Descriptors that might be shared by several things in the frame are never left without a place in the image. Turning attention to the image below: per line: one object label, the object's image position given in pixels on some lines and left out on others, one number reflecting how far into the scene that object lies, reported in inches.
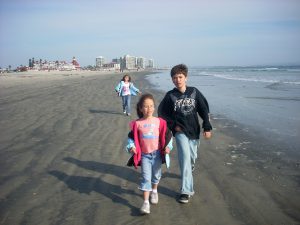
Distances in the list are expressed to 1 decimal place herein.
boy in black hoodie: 179.6
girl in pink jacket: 168.7
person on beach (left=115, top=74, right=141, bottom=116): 463.5
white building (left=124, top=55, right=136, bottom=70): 7485.2
